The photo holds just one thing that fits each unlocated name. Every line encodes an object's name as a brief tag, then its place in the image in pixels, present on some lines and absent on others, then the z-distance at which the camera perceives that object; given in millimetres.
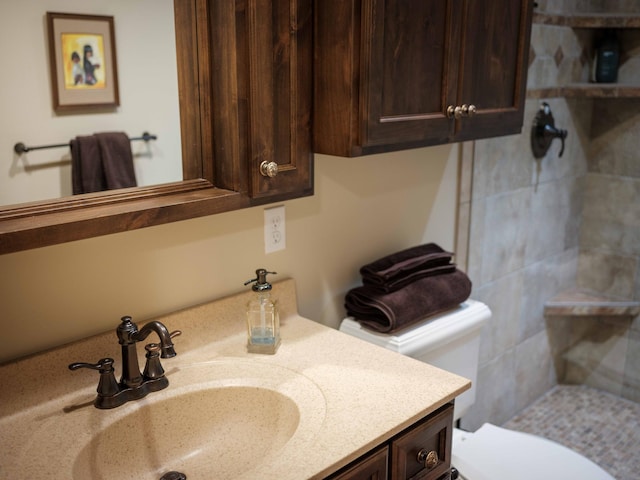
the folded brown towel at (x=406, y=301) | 1768
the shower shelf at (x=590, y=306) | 2834
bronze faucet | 1292
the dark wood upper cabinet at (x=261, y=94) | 1383
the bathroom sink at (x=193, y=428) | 1211
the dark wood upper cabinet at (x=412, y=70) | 1471
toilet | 1812
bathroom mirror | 1215
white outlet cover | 1700
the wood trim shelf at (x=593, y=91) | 2582
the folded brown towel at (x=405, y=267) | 1818
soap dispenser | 1557
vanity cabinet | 1264
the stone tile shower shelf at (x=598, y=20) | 2555
